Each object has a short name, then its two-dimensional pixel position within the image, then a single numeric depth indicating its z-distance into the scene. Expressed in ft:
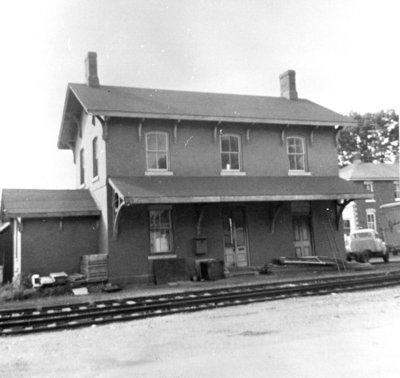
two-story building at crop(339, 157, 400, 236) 126.31
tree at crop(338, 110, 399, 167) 201.36
